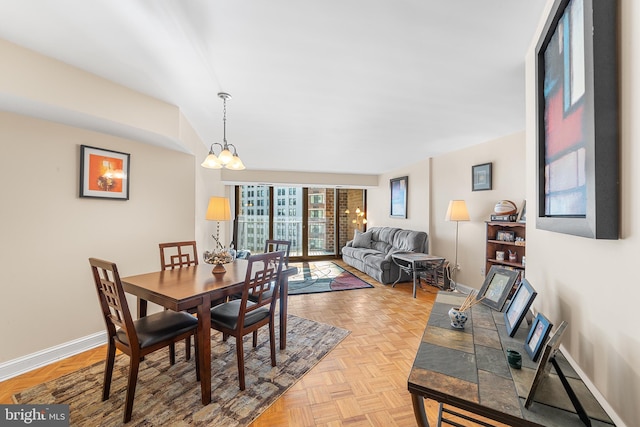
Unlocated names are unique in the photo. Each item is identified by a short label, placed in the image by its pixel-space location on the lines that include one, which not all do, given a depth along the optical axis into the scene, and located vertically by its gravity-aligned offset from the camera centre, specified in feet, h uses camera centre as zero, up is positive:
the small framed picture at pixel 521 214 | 10.92 +0.11
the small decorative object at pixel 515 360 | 3.13 -1.72
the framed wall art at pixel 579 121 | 2.38 +1.05
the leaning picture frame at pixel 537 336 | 3.07 -1.48
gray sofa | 16.12 -2.44
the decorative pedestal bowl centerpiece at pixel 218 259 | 7.65 -1.29
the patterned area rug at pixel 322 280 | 15.18 -4.20
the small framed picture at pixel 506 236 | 11.43 -0.85
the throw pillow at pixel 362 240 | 21.27 -2.01
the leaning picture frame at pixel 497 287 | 4.89 -1.38
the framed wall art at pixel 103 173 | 8.33 +1.36
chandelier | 8.11 +1.71
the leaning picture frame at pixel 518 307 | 3.73 -1.38
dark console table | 2.48 -1.84
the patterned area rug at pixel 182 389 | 5.58 -4.28
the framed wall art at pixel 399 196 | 19.26 +1.52
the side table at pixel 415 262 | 13.57 -2.57
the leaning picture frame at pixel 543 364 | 2.45 -1.37
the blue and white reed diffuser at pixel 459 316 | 4.19 -1.62
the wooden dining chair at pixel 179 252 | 8.53 -1.53
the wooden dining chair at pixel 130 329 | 5.42 -2.68
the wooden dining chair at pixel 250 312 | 6.47 -2.59
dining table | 5.85 -1.80
